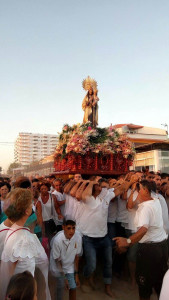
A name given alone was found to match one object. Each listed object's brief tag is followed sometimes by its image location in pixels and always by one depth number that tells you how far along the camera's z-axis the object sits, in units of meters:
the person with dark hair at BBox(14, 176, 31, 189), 3.74
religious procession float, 6.41
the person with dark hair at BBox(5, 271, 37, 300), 1.47
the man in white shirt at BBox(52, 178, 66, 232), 5.11
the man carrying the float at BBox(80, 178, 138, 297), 3.97
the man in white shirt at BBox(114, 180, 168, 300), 3.00
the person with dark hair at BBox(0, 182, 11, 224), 4.40
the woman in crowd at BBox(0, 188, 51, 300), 2.09
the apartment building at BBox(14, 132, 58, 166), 147.25
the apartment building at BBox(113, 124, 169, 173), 19.44
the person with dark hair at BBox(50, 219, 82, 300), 3.35
